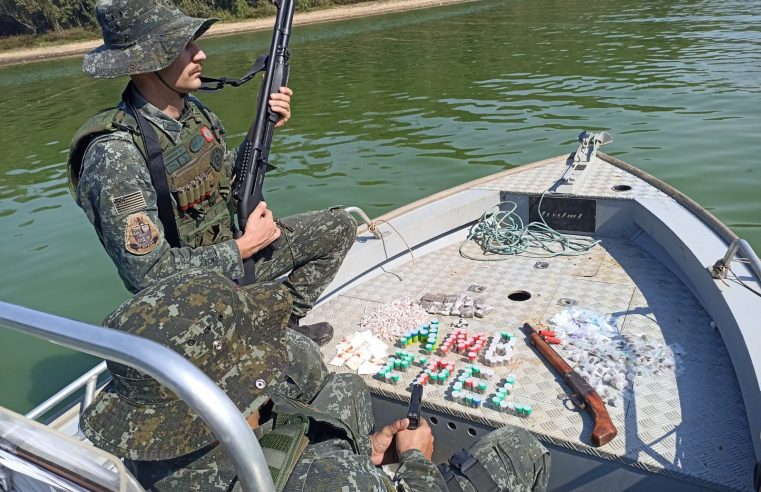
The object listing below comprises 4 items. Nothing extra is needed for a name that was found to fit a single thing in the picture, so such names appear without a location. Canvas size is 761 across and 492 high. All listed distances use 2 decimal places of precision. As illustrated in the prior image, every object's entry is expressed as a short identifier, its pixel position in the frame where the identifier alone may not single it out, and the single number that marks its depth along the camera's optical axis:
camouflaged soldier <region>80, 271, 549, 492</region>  1.48
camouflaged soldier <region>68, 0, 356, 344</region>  2.43
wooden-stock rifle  2.23
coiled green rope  3.97
